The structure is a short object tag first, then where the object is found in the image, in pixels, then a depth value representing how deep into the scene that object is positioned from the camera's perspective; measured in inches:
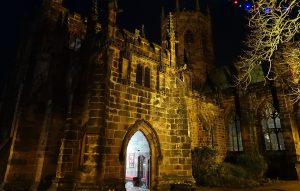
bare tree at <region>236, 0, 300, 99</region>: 230.4
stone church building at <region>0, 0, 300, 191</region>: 378.9
